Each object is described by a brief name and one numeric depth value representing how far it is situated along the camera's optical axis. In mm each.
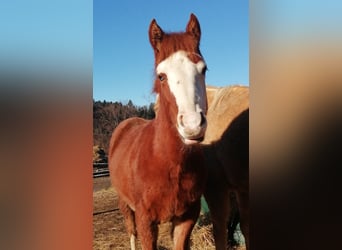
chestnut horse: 1707
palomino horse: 1923
